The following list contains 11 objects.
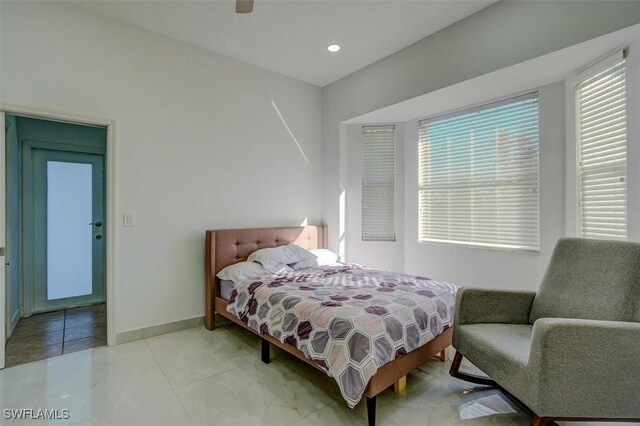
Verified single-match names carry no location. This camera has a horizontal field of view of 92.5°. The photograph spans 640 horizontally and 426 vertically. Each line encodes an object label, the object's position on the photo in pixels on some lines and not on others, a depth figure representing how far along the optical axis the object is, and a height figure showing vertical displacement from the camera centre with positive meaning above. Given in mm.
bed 1821 -862
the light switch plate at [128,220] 2849 -84
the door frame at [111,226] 2783 -137
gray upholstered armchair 1486 -702
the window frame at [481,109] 2913 +717
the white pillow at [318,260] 3359 -569
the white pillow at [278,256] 3183 -493
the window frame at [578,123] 2402 +752
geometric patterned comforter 1722 -708
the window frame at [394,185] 4094 +354
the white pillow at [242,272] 3000 -611
